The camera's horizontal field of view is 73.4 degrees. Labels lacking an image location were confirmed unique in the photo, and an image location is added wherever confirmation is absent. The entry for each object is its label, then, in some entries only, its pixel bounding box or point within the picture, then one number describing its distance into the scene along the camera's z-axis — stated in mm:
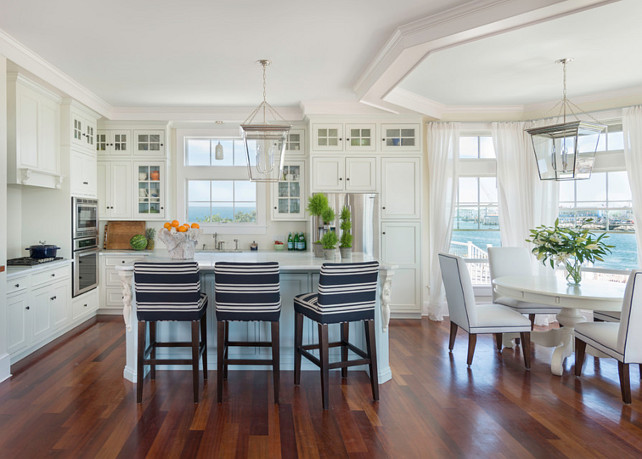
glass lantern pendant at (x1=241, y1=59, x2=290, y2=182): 3428
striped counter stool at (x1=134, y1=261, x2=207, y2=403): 3033
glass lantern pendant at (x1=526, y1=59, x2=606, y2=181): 3645
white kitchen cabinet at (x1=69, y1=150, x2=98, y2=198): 5004
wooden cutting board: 5977
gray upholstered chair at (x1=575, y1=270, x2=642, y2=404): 2969
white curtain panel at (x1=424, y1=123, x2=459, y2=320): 5645
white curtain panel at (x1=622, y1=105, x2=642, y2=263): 4770
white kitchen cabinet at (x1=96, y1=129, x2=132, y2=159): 5816
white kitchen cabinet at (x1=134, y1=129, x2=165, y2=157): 5859
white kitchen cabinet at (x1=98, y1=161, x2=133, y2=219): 5824
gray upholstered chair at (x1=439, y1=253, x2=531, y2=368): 3734
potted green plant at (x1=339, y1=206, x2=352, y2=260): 3600
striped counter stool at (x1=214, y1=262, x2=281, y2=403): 3008
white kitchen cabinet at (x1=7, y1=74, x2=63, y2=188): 4047
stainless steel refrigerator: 5512
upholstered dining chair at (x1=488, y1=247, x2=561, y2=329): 4660
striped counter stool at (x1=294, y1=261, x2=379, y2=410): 2951
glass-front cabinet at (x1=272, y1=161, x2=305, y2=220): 5926
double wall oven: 5004
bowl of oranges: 3496
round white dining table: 3385
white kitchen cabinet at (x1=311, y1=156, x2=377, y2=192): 5574
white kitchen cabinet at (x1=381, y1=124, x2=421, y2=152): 5629
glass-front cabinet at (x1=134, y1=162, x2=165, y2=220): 5863
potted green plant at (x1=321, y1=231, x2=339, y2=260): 3582
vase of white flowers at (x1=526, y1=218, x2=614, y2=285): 3781
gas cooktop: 4215
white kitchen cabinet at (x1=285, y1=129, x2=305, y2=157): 5941
